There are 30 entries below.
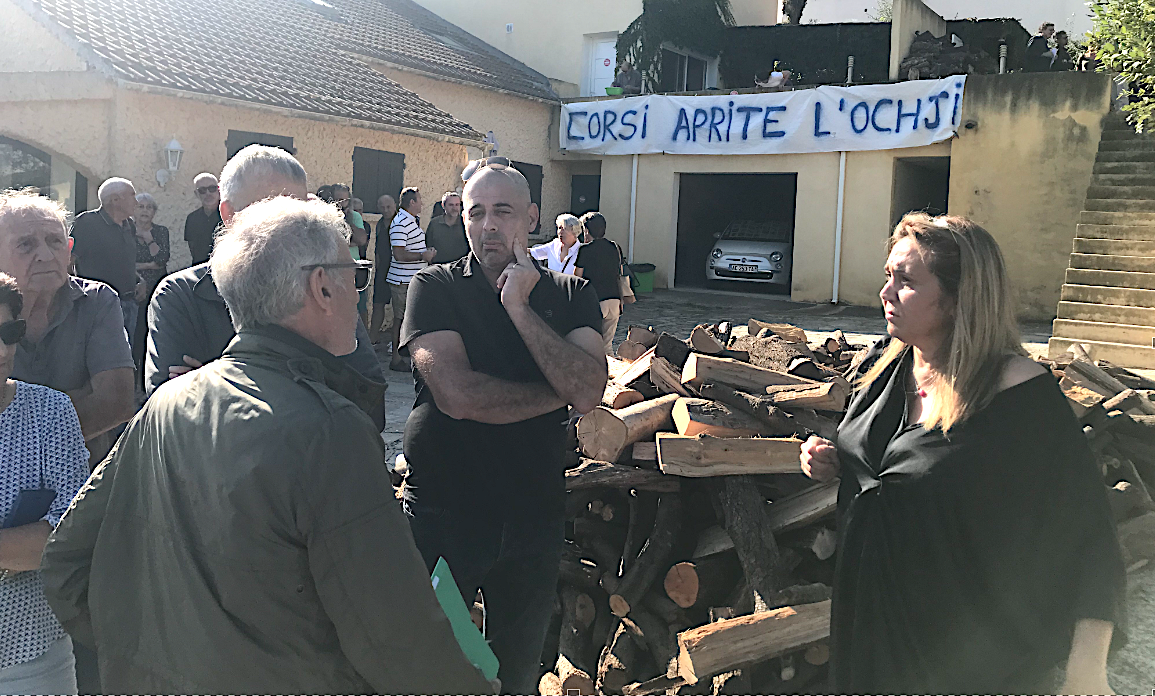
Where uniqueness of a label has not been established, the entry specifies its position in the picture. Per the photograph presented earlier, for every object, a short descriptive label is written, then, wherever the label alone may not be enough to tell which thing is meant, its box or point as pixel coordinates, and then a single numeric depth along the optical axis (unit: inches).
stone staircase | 396.8
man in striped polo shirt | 377.7
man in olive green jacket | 63.4
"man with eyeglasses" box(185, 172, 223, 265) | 300.5
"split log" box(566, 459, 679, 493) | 162.2
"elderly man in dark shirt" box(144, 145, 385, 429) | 114.8
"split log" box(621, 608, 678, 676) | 148.6
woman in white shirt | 306.8
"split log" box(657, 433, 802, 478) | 153.3
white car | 667.4
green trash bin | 713.0
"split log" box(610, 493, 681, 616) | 155.9
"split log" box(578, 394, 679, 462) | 163.9
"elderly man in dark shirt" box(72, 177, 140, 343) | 271.3
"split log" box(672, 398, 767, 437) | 162.1
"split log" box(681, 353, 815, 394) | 183.3
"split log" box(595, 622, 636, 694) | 148.2
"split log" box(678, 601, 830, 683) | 128.1
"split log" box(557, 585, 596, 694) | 159.3
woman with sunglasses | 85.6
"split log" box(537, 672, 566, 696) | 144.4
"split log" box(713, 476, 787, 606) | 143.9
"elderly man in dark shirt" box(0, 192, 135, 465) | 111.0
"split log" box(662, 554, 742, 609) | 151.1
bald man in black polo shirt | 111.1
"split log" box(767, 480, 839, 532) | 148.9
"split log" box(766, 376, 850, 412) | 174.4
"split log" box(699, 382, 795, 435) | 165.3
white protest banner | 601.3
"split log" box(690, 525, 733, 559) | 154.4
